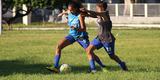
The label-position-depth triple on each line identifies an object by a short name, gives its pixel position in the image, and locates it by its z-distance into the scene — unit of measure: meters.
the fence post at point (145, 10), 56.47
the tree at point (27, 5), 54.25
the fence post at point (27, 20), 64.44
